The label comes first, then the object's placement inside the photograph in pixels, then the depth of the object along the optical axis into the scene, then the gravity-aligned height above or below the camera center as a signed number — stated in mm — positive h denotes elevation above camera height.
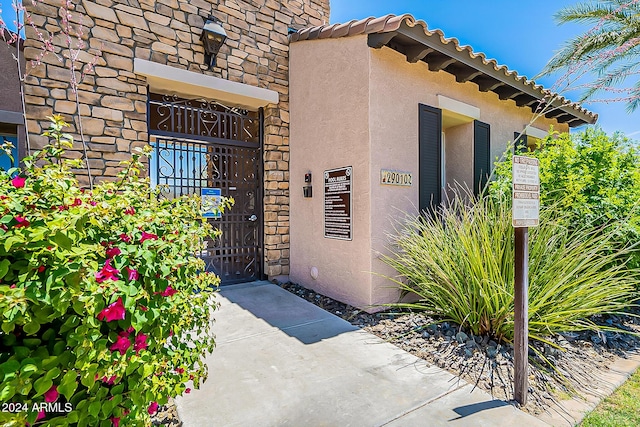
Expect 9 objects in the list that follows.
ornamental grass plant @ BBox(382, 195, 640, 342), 3332 -758
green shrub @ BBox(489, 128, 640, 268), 4145 +353
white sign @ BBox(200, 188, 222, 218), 5691 +268
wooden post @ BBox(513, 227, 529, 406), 2584 -915
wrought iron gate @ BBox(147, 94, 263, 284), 5445 +788
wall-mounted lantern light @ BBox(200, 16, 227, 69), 5324 +2845
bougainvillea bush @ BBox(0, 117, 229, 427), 1290 -419
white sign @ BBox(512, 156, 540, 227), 2566 +125
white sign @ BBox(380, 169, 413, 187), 4676 +438
